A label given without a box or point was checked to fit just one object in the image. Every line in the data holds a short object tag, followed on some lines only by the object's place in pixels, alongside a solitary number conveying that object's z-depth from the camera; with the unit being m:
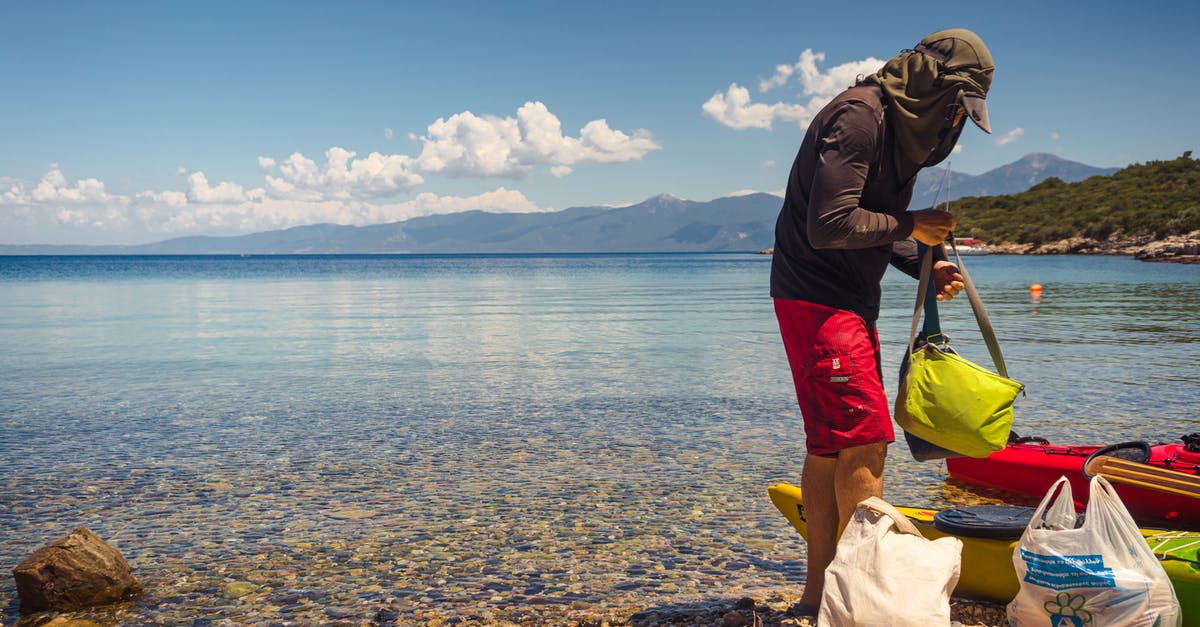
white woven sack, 3.22
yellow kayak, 3.72
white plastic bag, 3.32
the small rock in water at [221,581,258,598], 5.14
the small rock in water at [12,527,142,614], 4.92
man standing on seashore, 3.36
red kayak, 4.64
